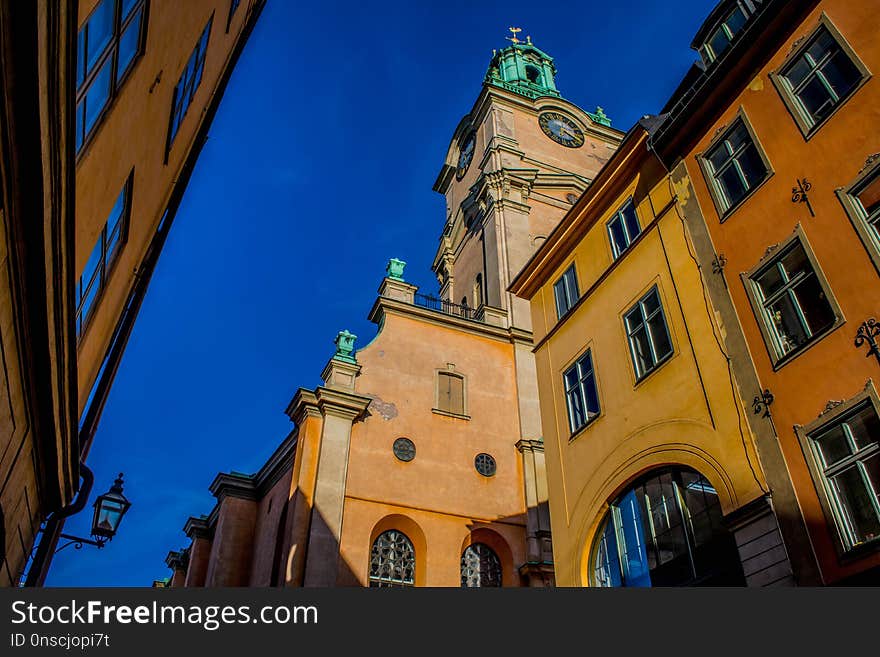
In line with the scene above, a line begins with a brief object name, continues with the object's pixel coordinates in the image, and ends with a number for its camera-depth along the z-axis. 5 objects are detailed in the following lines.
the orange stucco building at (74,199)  5.33
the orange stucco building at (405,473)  18.73
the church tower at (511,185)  29.42
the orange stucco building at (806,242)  7.92
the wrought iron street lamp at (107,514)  10.98
